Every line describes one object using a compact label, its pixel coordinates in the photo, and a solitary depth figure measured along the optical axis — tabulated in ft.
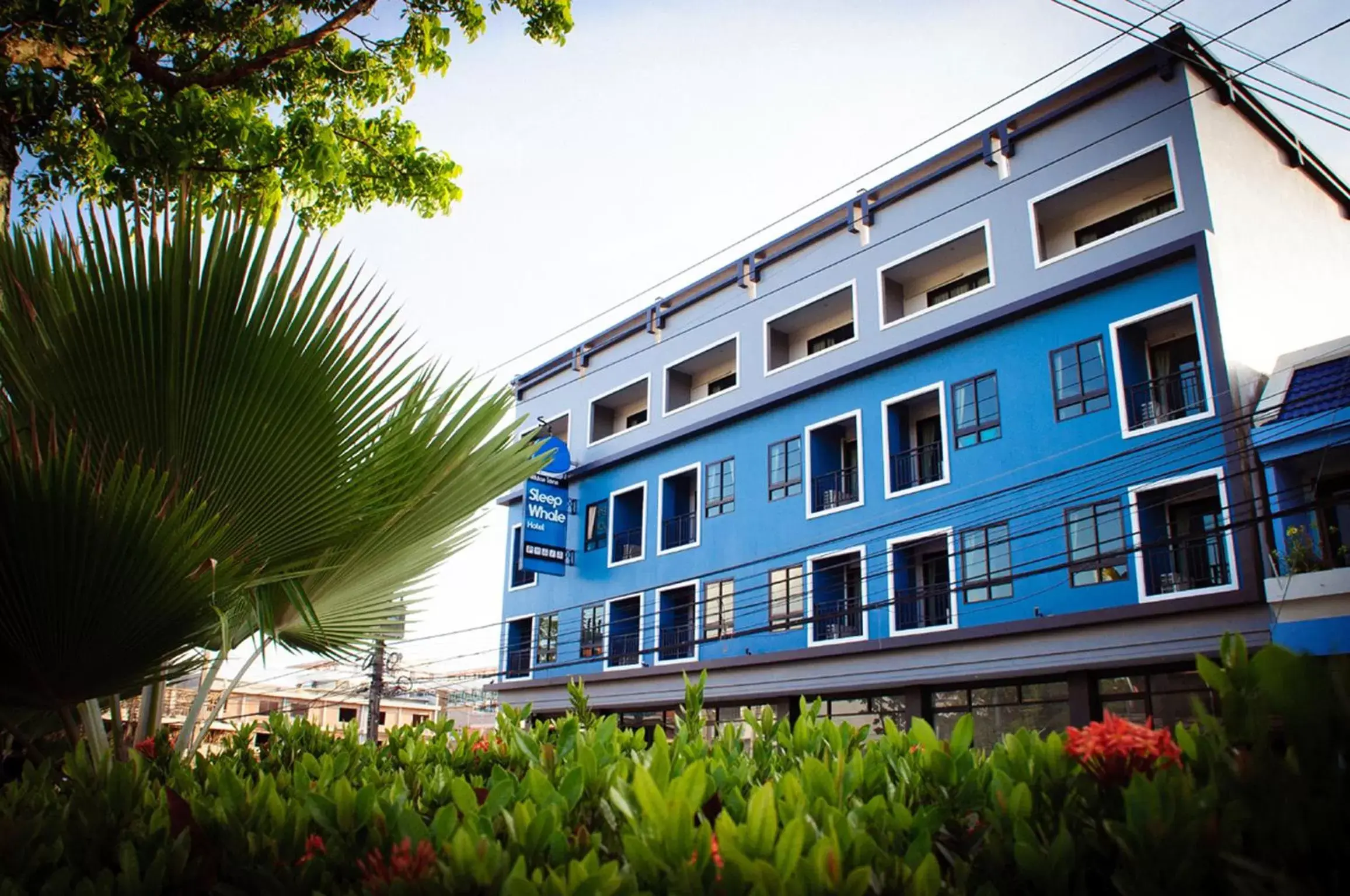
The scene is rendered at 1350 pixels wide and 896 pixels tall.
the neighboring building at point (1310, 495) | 43.16
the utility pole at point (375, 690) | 93.35
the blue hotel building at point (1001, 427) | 52.75
